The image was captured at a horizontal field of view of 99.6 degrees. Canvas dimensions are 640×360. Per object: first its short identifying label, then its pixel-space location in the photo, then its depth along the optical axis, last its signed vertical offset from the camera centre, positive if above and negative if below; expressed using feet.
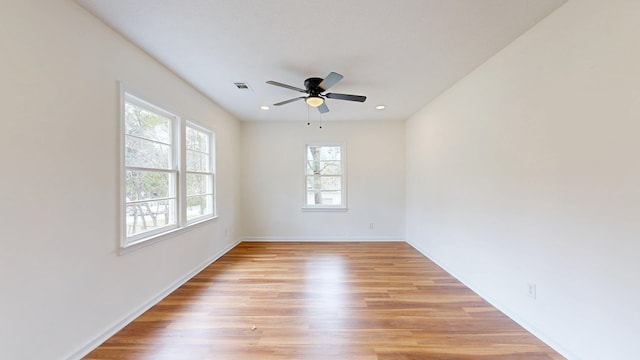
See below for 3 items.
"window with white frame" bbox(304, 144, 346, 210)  19.04 +0.52
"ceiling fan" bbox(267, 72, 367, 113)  10.02 +3.47
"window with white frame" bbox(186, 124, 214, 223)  12.55 +0.59
